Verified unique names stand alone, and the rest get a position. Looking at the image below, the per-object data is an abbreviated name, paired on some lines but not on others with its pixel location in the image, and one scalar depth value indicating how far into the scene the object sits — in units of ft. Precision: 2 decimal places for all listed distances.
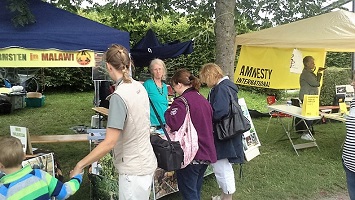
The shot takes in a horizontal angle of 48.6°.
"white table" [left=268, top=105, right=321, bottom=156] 21.22
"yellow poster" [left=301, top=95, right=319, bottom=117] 20.31
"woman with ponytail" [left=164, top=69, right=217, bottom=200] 10.87
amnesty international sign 23.40
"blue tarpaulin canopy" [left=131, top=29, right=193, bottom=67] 23.79
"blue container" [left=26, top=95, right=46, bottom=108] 38.01
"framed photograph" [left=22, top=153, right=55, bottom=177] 10.80
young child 6.80
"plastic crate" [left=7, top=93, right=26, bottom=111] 35.42
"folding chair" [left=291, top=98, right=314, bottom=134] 25.54
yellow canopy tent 18.88
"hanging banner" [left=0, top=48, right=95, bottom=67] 12.46
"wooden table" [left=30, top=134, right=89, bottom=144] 15.21
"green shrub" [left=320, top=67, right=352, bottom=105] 34.16
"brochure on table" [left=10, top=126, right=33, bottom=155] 11.60
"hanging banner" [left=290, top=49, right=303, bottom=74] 23.50
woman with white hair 15.98
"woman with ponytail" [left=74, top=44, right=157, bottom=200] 7.63
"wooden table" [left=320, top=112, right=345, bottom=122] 19.48
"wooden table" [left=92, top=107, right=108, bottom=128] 19.80
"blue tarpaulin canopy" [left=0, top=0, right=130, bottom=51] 12.74
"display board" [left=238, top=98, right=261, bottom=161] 17.43
